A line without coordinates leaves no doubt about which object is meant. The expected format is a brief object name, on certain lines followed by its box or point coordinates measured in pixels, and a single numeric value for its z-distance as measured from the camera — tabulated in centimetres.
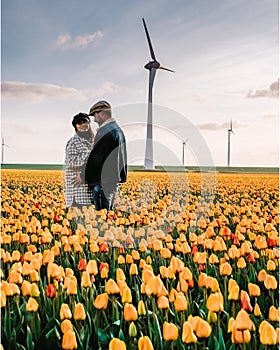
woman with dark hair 745
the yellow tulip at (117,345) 225
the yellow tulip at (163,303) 290
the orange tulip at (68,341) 247
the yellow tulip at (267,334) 242
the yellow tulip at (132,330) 267
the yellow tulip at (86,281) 338
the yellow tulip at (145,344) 230
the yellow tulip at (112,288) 323
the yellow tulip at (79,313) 279
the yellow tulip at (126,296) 305
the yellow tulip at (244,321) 251
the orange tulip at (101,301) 297
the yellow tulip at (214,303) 281
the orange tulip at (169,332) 248
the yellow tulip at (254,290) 328
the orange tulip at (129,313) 274
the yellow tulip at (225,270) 366
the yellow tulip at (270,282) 337
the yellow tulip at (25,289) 325
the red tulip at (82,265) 387
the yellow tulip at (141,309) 295
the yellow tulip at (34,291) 328
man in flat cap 712
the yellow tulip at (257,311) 297
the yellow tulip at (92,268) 366
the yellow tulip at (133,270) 377
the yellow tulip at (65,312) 285
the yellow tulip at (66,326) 255
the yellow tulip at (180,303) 280
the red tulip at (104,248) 464
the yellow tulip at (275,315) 278
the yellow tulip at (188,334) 247
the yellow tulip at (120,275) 349
